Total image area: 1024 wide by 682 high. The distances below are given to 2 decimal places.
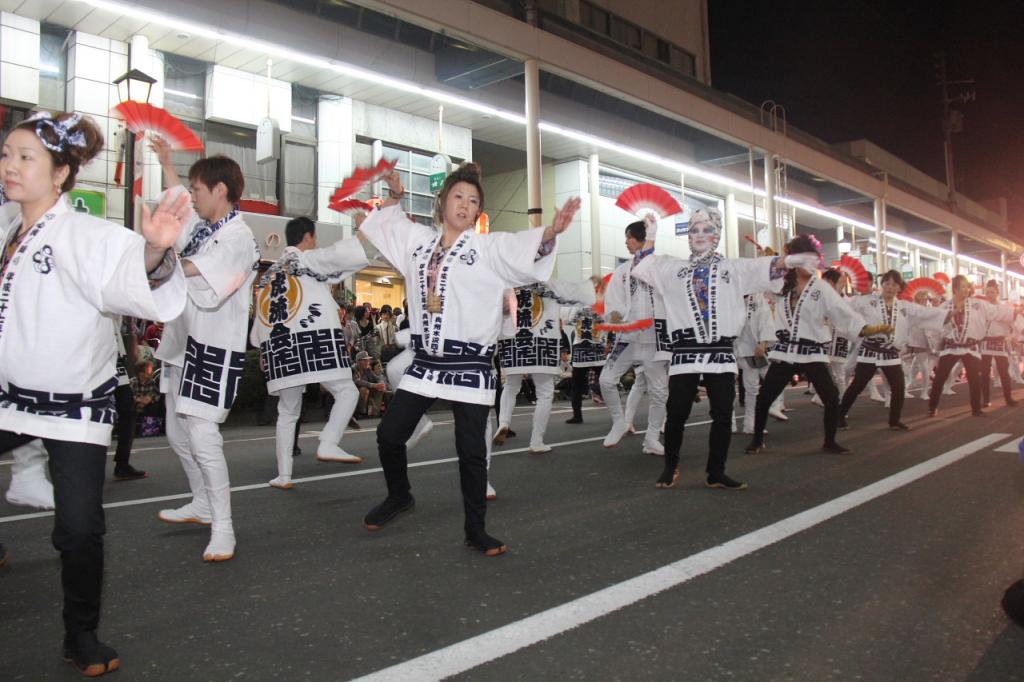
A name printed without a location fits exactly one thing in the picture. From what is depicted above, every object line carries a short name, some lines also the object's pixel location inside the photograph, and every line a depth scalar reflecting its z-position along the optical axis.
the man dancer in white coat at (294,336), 5.85
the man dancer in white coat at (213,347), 4.05
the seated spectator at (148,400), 9.38
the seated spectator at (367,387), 12.02
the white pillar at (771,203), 24.88
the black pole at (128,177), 10.50
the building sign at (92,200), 14.65
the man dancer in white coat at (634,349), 7.52
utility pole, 44.37
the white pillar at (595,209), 24.56
